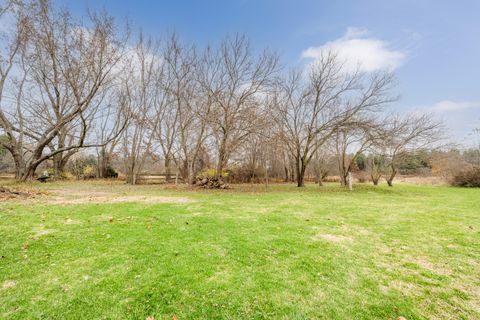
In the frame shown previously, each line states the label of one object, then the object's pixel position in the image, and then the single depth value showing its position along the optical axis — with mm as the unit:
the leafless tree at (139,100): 17172
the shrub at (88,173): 23234
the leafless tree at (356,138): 12562
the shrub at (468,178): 18859
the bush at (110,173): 23500
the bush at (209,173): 17391
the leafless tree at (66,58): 12180
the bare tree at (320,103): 14234
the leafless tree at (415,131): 15511
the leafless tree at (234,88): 14172
